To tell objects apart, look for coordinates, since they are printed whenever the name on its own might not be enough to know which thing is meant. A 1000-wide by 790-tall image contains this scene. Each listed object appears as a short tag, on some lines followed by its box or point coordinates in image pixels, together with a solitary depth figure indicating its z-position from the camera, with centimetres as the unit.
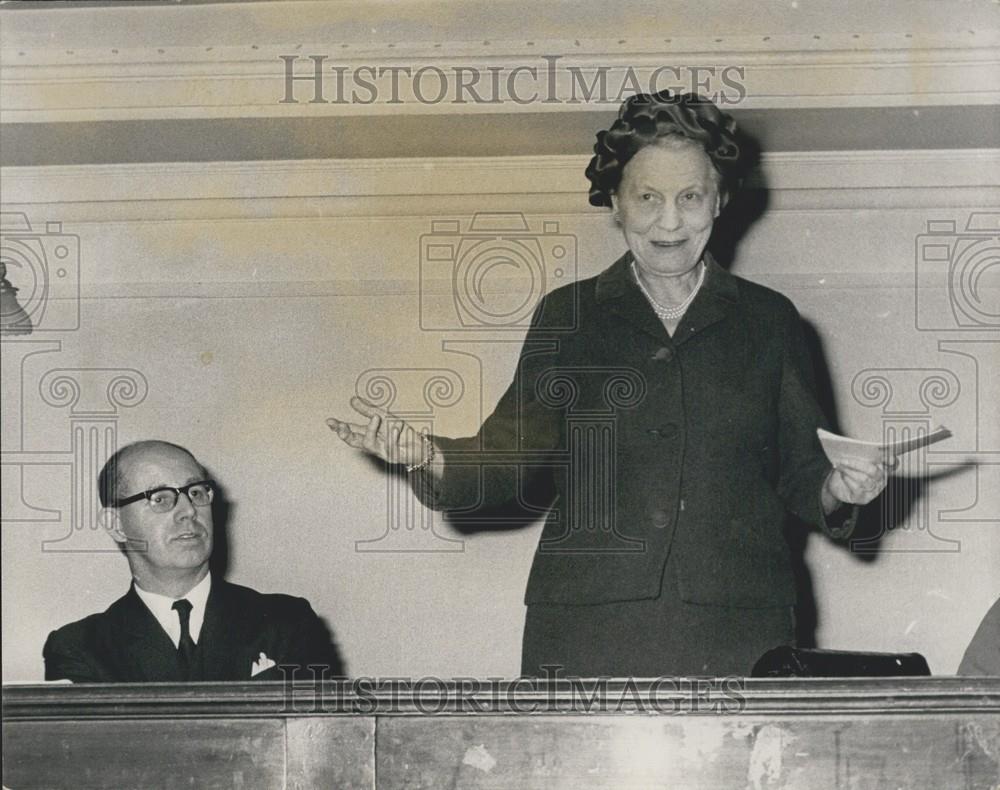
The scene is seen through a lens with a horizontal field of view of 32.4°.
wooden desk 397
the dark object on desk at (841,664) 434
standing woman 465
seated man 464
